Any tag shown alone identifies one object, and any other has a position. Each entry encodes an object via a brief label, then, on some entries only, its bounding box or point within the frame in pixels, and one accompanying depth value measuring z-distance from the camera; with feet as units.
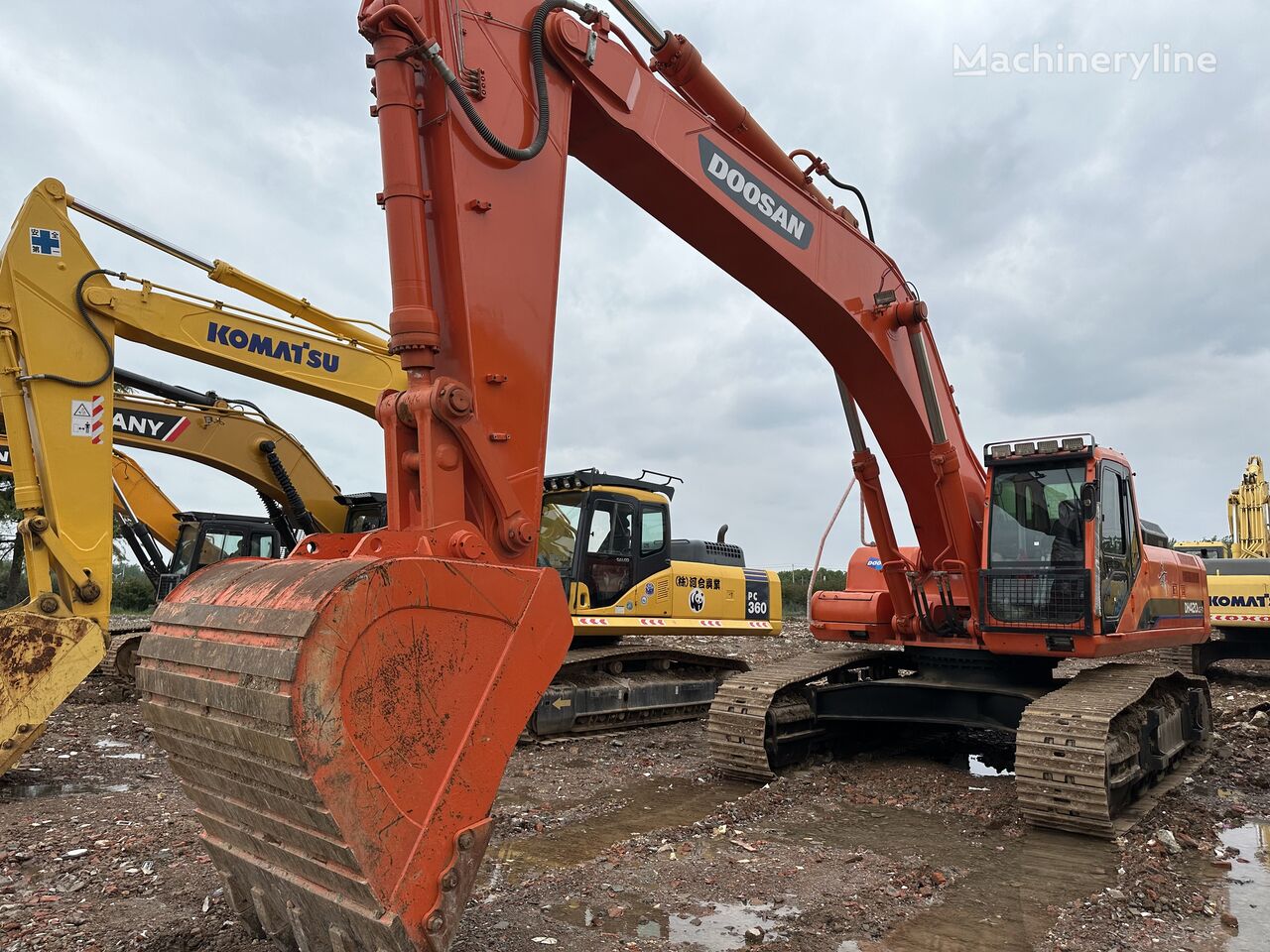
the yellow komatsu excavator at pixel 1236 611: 43.53
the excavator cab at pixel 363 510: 40.20
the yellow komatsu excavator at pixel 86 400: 22.20
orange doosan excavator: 9.66
